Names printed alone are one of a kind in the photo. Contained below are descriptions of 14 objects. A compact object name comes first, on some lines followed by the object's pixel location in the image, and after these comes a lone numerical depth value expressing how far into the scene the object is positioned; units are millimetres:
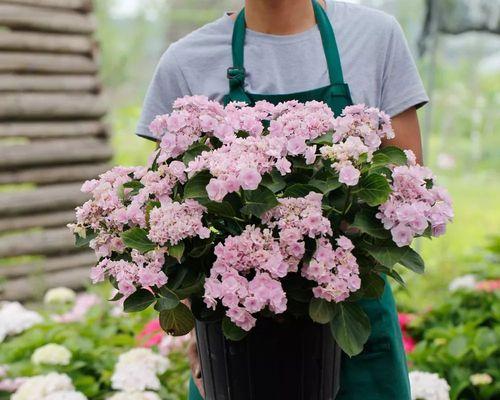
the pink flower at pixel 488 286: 3518
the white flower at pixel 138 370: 2443
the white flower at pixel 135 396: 2355
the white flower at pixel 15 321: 3139
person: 1571
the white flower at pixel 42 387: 2420
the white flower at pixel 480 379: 2722
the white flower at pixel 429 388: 2529
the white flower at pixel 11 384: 2613
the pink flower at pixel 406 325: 3367
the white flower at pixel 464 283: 3688
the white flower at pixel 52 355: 2650
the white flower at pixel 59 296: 3736
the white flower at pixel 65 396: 2367
